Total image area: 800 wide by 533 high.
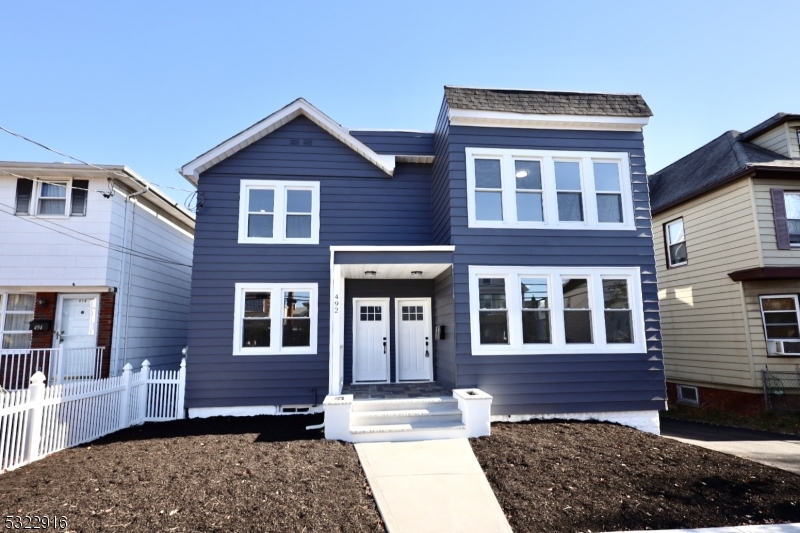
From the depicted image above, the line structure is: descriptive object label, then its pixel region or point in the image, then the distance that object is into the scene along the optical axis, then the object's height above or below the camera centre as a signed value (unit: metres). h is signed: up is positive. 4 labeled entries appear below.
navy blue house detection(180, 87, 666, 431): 7.97 +1.29
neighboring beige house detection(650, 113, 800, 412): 10.12 +1.48
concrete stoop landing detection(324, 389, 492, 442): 6.62 -1.53
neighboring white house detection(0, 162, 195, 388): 9.17 +1.34
